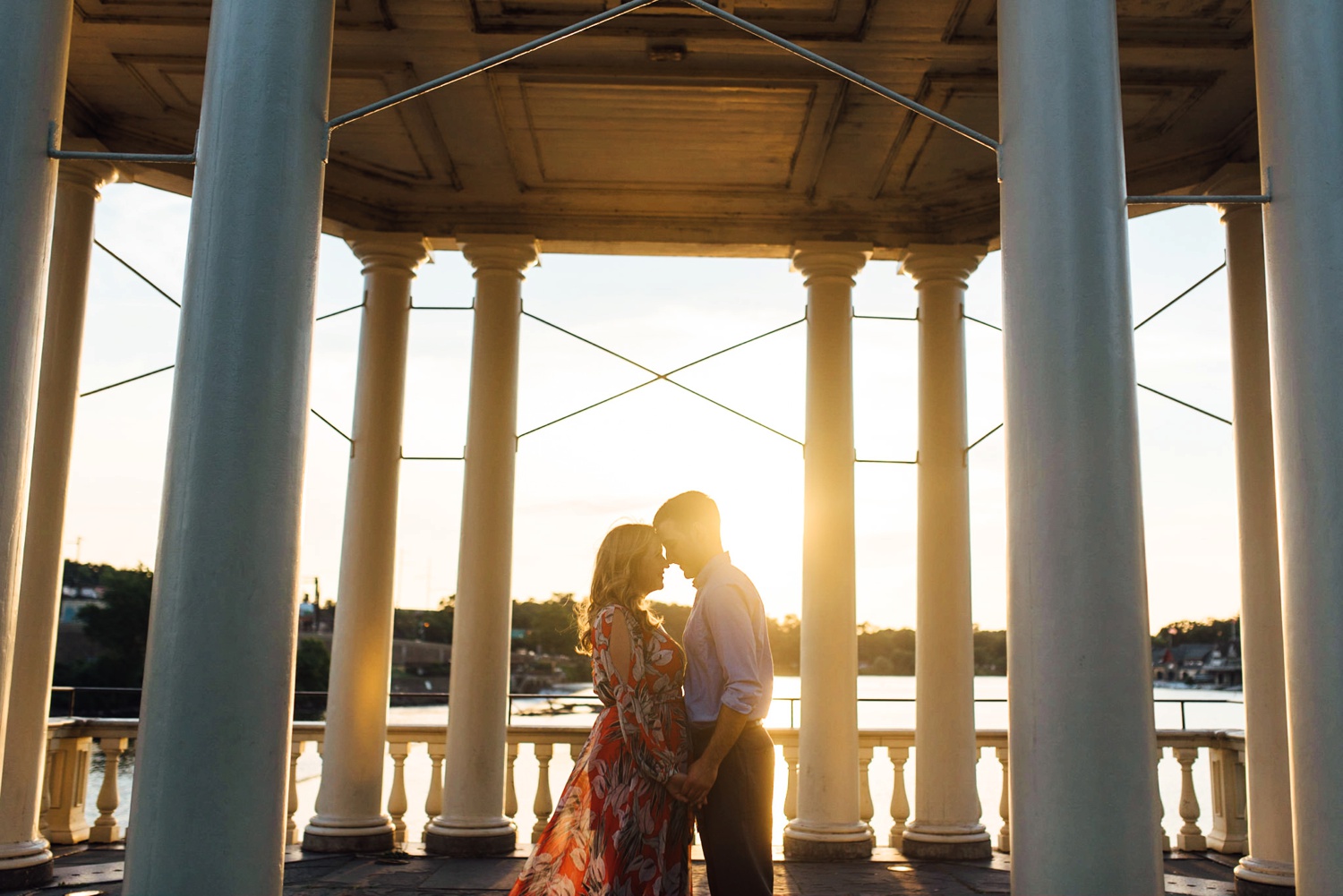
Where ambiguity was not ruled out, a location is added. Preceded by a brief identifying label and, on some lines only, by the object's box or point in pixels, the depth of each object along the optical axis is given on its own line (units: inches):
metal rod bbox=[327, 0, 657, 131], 290.0
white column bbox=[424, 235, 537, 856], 520.7
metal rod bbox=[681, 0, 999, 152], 282.4
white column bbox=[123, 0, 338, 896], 238.1
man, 264.4
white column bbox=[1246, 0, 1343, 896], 263.6
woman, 269.3
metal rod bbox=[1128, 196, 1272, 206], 279.2
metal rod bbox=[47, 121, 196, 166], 268.8
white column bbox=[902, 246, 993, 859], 529.3
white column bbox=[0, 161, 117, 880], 431.8
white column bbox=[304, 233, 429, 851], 520.1
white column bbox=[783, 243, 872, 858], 522.6
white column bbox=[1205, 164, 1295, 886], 426.9
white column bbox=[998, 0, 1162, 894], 244.7
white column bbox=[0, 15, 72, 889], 266.5
